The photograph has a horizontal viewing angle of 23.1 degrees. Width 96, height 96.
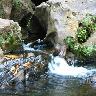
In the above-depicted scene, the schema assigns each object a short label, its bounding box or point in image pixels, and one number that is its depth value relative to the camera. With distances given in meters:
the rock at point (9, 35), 8.45
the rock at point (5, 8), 10.72
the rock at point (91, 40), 8.53
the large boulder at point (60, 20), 8.77
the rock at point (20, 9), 11.26
